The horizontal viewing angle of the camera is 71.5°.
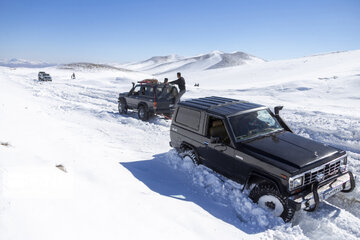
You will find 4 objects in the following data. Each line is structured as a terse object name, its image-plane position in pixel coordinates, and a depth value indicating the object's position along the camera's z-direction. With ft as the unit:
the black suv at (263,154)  13.76
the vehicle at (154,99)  36.99
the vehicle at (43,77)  121.13
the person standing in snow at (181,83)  39.60
